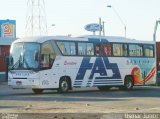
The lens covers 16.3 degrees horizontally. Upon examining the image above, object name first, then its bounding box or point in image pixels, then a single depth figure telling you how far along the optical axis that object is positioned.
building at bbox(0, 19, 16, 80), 56.19
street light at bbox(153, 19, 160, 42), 43.31
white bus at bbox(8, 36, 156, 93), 29.50
